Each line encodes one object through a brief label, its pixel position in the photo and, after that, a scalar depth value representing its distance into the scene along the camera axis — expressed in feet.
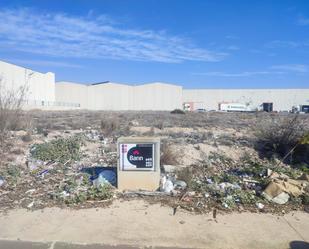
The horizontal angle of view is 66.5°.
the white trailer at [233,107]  171.98
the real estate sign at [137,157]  14.10
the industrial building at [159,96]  200.35
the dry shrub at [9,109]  22.32
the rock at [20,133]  24.78
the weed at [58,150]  18.94
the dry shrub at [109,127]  29.39
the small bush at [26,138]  22.85
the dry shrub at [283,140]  20.03
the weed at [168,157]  18.25
